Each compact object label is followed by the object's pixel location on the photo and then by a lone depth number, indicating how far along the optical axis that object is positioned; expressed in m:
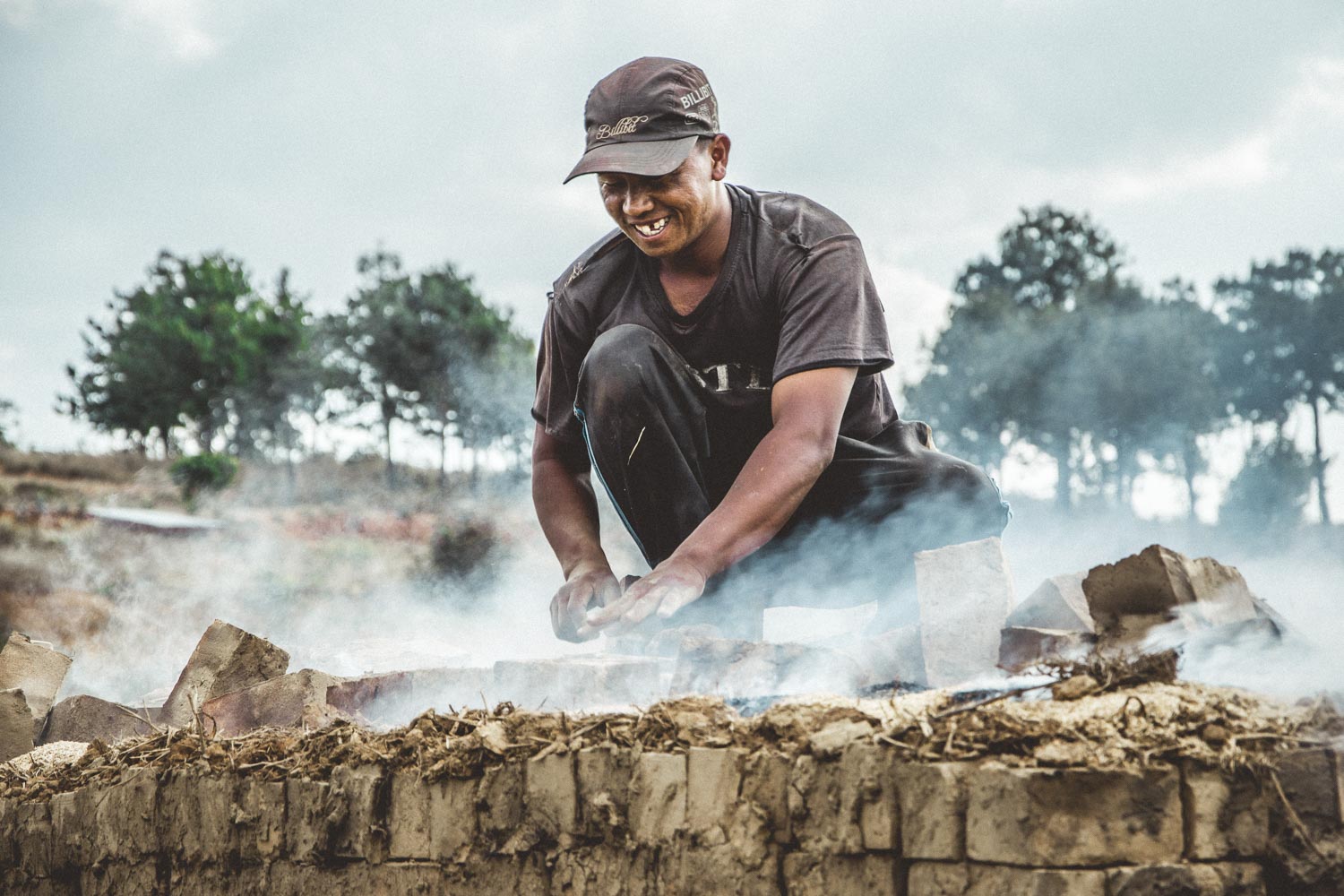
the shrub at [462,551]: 18.89
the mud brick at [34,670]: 4.00
